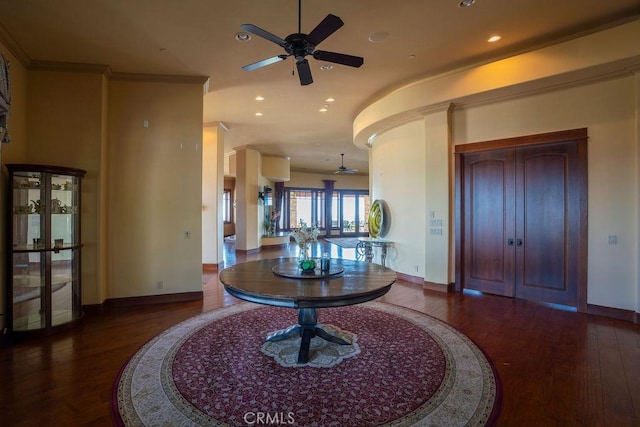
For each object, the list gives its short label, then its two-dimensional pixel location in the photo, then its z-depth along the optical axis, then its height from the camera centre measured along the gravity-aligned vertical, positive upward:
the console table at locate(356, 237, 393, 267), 6.17 -0.61
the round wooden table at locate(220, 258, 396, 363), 2.31 -0.59
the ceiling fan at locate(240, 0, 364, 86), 2.48 +1.53
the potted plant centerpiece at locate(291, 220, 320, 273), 3.05 -0.25
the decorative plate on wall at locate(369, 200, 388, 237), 6.43 -0.08
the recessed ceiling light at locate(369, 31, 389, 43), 3.60 +2.16
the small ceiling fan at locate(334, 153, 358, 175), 11.31 +1.73
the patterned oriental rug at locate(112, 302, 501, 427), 2.00 -1.30
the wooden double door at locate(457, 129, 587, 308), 4.12 -0.08
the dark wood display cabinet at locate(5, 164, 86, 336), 3.34 -0.39
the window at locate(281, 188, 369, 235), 13.87 +0.35
